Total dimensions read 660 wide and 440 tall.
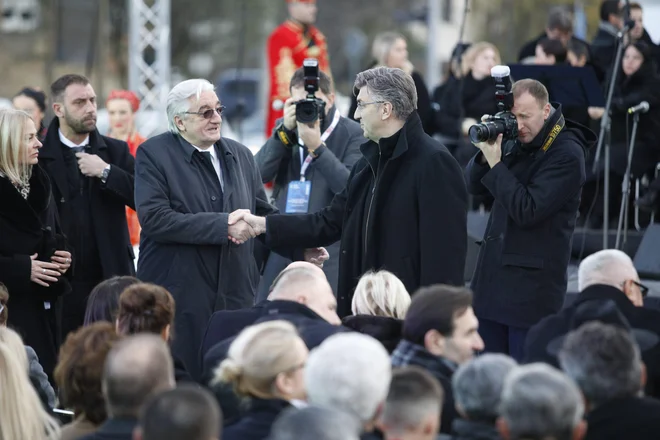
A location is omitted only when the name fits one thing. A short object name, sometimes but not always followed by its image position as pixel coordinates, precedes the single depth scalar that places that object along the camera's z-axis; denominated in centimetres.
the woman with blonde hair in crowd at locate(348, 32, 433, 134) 2057
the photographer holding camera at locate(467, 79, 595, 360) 1279
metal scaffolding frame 2775
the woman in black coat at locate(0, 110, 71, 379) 1364
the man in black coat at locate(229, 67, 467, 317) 1227
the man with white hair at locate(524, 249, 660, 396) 1011
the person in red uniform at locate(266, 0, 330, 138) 2292
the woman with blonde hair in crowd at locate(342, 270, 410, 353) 1079
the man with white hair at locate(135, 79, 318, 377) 1278
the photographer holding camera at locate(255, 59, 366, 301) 1456
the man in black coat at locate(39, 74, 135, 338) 1479
